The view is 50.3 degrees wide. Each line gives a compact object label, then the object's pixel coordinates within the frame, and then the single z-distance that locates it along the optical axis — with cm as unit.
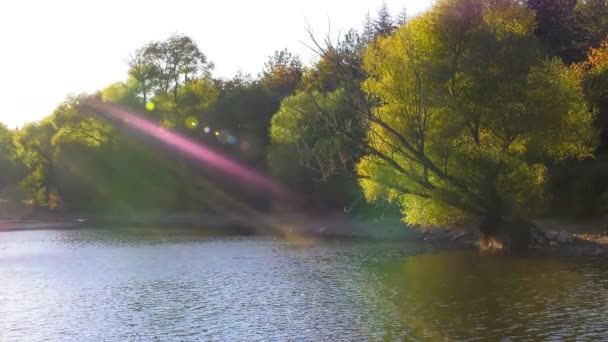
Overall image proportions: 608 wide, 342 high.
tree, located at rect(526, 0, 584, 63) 7275
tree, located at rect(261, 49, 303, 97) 10498
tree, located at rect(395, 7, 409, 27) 11034
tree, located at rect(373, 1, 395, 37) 11014
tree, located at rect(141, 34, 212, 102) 10075
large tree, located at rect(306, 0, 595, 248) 4728
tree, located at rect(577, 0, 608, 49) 7041
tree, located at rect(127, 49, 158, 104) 10112
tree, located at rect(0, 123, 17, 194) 13788
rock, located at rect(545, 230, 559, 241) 5081
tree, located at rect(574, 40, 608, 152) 5884
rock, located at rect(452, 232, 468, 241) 5775
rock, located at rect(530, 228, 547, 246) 5000
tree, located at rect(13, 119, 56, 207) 11069
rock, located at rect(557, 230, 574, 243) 5022
